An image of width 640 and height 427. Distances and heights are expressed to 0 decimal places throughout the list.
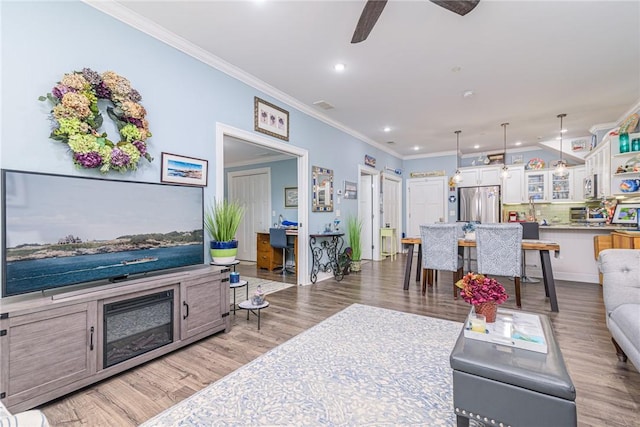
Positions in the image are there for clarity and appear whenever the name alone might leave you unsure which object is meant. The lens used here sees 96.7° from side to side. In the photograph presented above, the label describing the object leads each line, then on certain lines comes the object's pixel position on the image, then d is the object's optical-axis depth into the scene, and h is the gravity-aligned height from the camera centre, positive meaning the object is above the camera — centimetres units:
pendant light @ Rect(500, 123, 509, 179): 545 +176
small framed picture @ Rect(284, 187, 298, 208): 652 +46
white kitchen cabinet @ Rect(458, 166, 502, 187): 722 +107
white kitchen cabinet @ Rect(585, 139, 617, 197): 456 +93
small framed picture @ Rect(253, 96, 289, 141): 369 +134
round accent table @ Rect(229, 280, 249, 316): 299 -72
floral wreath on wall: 200 +74
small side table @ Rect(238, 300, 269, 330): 288 -90
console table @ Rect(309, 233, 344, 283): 479 -64
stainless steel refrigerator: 716 +35
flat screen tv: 173 -10
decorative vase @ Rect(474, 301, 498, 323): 178 -58
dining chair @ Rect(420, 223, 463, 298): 392 -46
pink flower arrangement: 174 -45
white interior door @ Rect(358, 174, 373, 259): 699 +8
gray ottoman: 120 -76
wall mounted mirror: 480 +49
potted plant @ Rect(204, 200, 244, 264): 288 -13
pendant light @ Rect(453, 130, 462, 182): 604 +167
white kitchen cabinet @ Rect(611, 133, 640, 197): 417 +64
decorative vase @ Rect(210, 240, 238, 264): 287 -35
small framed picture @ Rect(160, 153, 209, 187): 269 +47
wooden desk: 597 -78
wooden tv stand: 157 -76
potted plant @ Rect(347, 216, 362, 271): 567 -57
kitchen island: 457 -54
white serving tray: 150 -66
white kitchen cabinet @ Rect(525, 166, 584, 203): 634 +73
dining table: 332 -52
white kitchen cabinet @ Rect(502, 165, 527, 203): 687 +76
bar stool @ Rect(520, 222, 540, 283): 454 -22
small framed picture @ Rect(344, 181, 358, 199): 576 +57
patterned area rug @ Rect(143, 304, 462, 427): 162 -113
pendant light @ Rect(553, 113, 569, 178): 496 +90
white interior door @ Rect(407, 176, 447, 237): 779 +45
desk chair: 524 -39
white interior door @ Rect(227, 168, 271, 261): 702 +36
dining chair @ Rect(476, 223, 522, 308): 345 -40
